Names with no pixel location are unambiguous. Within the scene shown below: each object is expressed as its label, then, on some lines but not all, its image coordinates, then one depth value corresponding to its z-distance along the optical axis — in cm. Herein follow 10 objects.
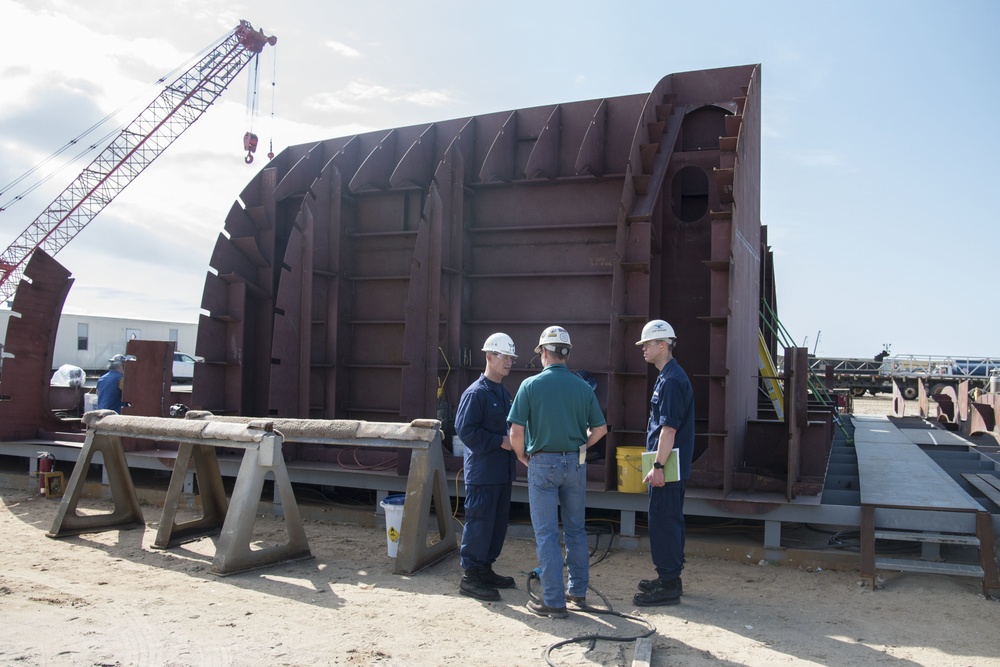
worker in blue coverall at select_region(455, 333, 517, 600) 567
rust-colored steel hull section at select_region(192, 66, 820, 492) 747
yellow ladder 959
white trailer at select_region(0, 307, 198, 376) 3447
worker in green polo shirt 521
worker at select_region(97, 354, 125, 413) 975
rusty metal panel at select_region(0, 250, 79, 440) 1038
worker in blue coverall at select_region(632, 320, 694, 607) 538
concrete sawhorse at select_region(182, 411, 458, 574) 633
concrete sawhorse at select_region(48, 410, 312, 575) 631
